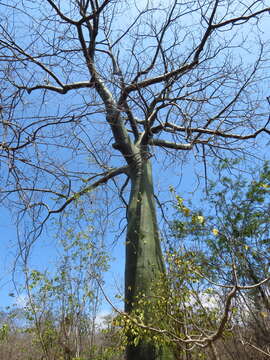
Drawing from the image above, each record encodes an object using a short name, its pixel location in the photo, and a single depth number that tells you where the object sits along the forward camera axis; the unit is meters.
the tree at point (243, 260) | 2.29
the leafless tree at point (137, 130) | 2.13
